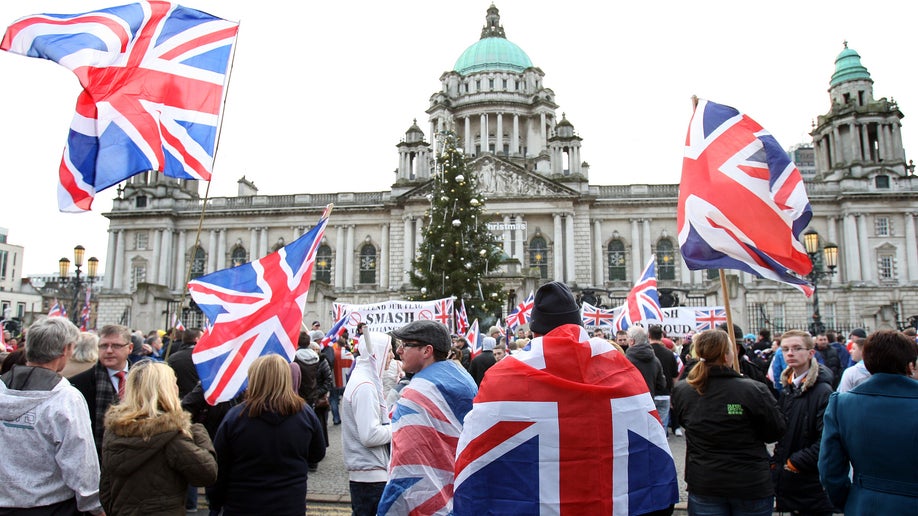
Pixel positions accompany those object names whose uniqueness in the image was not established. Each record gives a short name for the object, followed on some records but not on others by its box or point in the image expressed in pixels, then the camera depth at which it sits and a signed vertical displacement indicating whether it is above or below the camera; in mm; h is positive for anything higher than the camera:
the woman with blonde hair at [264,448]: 4293 -866
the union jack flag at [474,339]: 16547 -522
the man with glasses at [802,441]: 4965 -968
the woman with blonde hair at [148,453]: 3920 -817
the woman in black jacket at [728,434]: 4574 -830
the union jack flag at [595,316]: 21250 +103
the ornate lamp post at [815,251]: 19953 +2195
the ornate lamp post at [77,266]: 23438 +2071
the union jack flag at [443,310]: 18656 +274
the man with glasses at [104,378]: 5418 -491
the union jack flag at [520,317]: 21234 +76
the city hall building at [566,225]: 46125 +7313
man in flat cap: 3803 -646
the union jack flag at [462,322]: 20766 -85
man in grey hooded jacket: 4000 -802
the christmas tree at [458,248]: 25203 +2858
